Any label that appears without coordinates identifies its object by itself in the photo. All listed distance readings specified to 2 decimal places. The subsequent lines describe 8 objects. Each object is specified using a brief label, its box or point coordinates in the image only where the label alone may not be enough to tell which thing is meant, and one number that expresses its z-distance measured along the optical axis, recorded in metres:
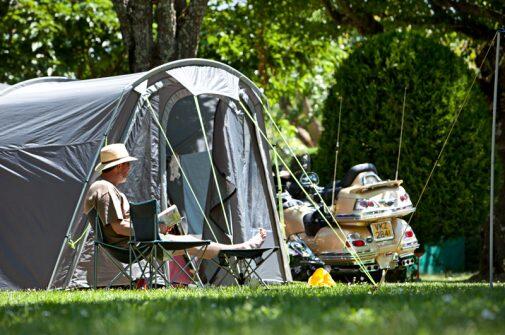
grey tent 16.75
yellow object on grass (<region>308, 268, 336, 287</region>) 17.48
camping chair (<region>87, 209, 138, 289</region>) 15.12
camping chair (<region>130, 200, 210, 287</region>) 14.70
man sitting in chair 15.36
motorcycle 20.19
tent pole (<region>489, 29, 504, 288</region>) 14.85
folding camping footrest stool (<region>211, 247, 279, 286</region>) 16.42
